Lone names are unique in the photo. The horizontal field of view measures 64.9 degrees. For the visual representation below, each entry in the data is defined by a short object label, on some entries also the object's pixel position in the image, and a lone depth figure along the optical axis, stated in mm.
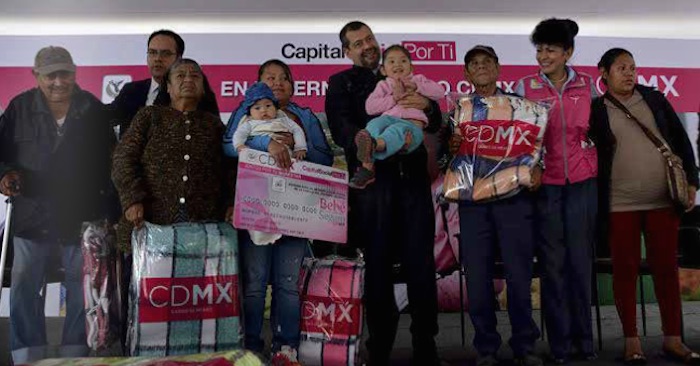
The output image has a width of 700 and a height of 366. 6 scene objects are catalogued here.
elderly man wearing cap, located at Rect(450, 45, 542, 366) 2424
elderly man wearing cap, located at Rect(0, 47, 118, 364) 2623
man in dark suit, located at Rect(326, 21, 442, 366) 2416
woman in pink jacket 2537
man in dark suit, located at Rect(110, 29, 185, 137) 2744
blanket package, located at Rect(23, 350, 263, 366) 1872
